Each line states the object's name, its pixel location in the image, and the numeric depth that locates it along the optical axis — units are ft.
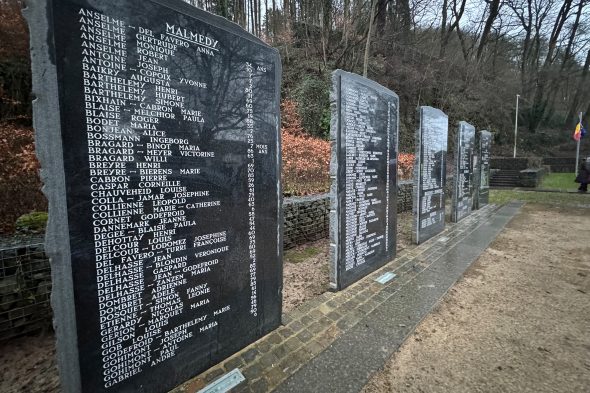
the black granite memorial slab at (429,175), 17.58
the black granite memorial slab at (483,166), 30.14
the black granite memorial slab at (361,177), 11.28
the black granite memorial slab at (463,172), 24.53
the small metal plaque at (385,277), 12.73
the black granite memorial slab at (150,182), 5.00
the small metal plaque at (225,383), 6.64
